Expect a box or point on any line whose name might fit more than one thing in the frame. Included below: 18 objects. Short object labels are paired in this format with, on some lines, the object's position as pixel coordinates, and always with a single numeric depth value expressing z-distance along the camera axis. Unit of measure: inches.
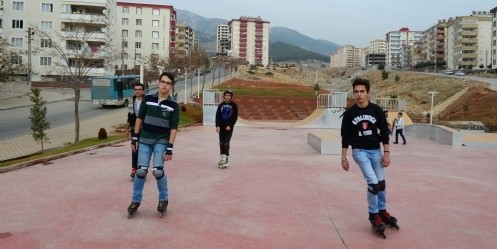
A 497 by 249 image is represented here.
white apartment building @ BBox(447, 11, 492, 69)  3897.6
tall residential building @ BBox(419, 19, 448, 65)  4842.5
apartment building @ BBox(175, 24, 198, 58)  4227.1
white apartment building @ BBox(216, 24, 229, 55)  6700.3
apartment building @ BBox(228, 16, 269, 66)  5684.1
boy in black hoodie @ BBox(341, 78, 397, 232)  191.4
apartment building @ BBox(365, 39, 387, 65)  7780.5
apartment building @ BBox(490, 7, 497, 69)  3225.9
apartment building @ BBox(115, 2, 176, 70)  2810.0
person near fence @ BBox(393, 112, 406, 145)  653.3
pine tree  506.2
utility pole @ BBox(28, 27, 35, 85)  1618.6
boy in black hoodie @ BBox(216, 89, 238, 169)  352.5
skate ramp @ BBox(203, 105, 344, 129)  916.6
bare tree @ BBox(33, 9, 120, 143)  1911.9
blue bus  1284.4
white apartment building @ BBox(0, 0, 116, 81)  2036.2
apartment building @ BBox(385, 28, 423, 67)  7332.7
